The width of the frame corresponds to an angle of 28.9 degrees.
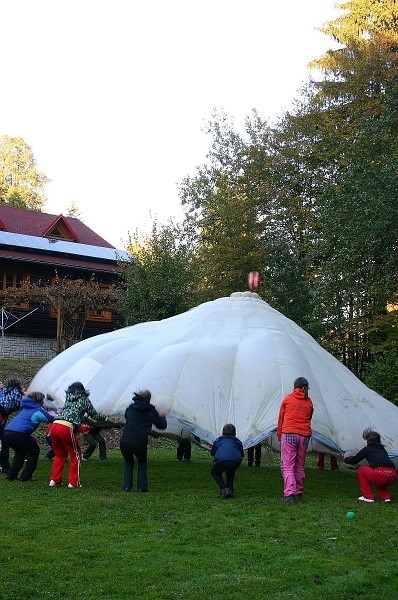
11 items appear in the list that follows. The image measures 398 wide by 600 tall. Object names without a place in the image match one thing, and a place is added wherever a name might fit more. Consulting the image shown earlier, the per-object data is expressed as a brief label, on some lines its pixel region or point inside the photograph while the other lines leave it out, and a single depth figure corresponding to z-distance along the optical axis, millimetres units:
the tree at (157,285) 29703
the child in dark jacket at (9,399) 14000
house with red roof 35250
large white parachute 13797
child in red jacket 11883
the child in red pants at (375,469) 12211
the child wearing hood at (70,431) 12336
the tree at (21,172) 56125
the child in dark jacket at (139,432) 12203
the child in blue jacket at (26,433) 12641
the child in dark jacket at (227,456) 12094
